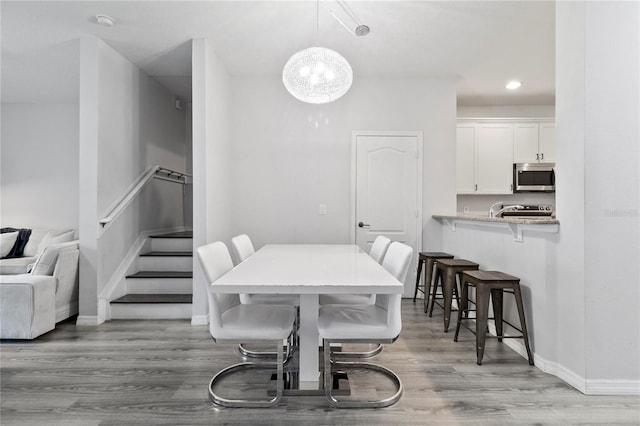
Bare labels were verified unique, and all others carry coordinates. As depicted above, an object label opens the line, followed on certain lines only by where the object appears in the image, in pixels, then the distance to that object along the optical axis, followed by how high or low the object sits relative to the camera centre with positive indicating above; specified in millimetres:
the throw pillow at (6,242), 4262 -391
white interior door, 4086 +269
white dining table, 1516 -326
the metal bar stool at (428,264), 3424 -554
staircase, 3352 -758
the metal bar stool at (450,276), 2959 -572
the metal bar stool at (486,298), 2314 -603
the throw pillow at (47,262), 3023 -450
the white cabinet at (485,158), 4609 +706
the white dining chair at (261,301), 2361 -628
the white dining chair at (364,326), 1726 -589
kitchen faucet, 3447 -27
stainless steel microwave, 4512 +437
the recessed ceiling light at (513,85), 4133 +1542
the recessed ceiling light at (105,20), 2832 +1599
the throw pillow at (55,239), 4309 -353
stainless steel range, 3574 -18
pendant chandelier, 2299 +939
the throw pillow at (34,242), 4445 -406
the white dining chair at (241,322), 1732 -590
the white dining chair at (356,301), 2389 -630
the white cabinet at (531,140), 4605 +944
